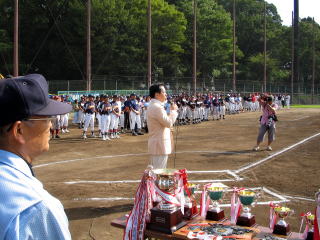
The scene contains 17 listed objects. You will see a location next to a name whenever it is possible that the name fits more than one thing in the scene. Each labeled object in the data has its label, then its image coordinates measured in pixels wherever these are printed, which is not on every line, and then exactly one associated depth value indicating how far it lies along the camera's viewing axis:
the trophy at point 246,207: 4.69
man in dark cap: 1.49
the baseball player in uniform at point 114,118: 18.86
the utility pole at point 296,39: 67.06
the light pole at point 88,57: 33.60
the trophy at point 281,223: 4.39
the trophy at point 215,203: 4.90
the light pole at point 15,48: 21.12
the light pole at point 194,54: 42.34
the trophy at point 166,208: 4.48
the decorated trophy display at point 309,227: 4.23
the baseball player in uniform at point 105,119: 18.20
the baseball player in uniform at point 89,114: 18.86
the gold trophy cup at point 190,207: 4.91
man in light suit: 7.04
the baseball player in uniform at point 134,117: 20.05
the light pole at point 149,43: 34.66
